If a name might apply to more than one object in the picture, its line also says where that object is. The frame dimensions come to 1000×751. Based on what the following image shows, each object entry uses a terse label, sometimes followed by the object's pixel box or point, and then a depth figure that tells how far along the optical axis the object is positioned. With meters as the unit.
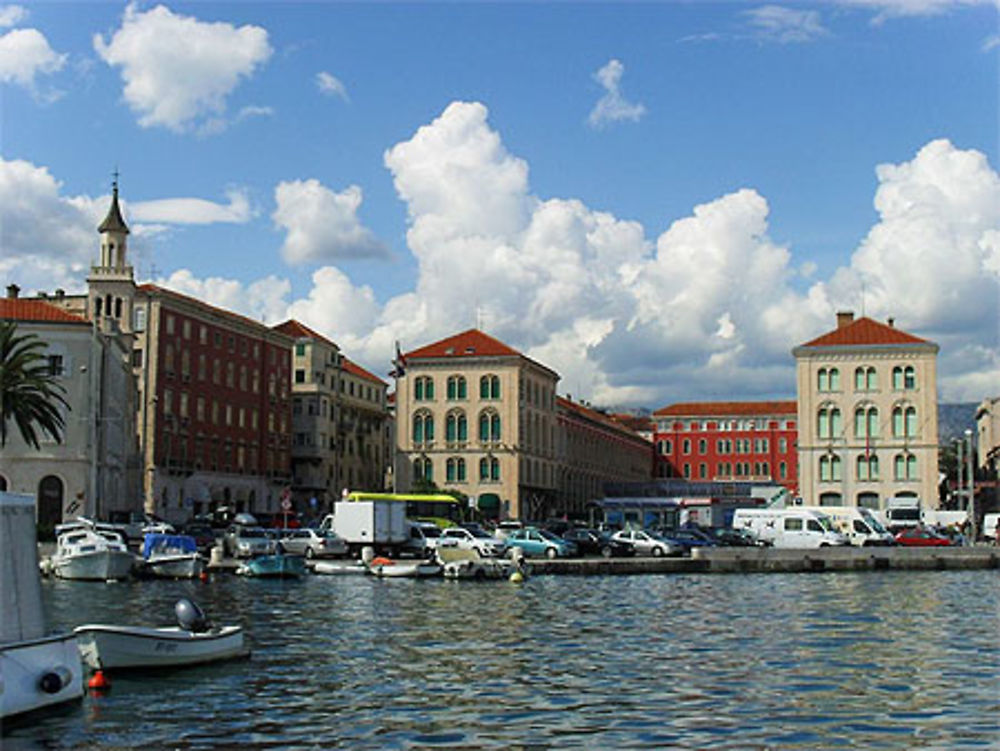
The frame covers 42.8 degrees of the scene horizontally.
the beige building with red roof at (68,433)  81.56
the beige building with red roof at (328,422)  127.81
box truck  66.25
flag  102.41
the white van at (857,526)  76.12
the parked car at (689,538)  71.19
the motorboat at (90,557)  53.31
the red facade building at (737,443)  179.75
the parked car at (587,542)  73.06
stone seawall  61.44
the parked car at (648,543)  69.12
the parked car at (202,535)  67.56
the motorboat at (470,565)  55.28
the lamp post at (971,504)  89.69
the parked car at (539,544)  68.00
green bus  89.25
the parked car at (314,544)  65.19
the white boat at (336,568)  58.72
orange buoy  24.05
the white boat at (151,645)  25.52
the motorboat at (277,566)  55.03
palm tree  65.00
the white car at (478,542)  62.29
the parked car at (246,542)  62.66
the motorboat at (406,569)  56.38
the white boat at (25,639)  20.70
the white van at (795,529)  73.06
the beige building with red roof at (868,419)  118.25
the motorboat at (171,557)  54.28
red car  77.06
